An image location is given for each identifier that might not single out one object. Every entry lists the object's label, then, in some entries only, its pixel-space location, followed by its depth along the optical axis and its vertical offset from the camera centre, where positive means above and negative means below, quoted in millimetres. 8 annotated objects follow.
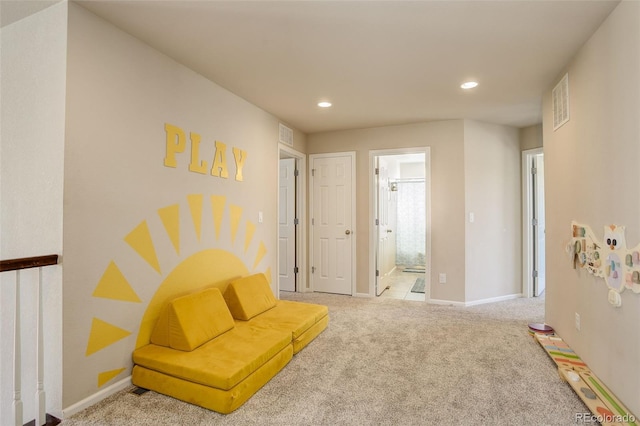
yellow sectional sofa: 1983 -894
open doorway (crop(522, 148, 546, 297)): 4609 -84
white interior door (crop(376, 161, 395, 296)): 4832 -163
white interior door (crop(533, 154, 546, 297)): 4660 -71
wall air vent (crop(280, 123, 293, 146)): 4296 +1087
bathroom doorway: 4656 -122
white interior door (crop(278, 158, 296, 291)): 4984 -138
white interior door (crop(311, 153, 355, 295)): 4762 -78
